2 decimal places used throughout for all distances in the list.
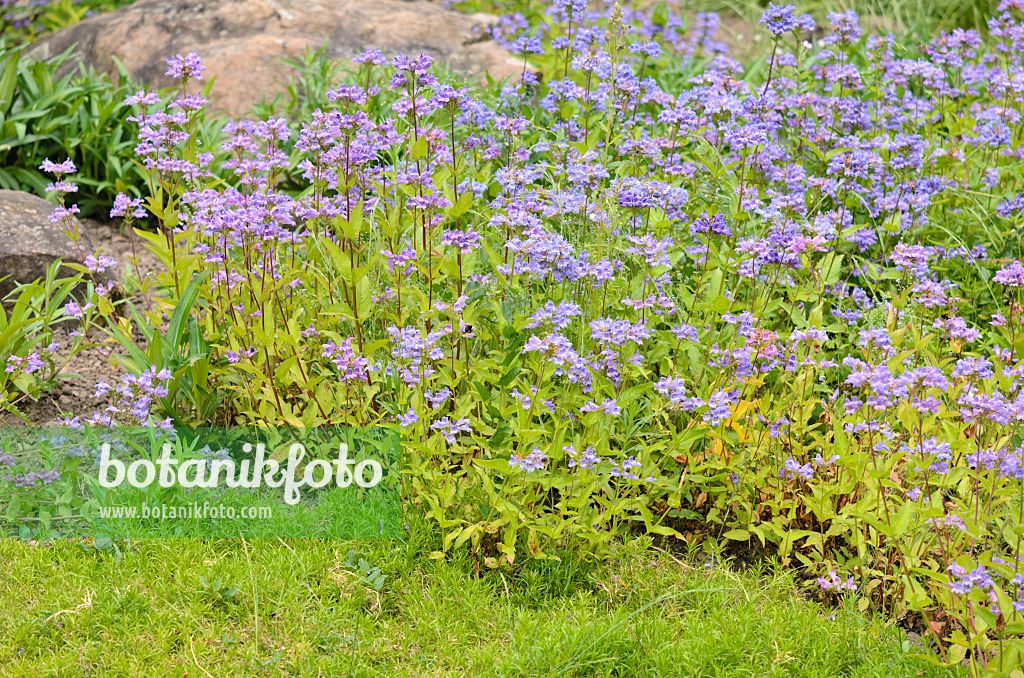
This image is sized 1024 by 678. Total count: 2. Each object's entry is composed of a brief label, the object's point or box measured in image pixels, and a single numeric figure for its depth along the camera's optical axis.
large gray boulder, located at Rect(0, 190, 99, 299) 4.09
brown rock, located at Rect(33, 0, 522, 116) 6.12
